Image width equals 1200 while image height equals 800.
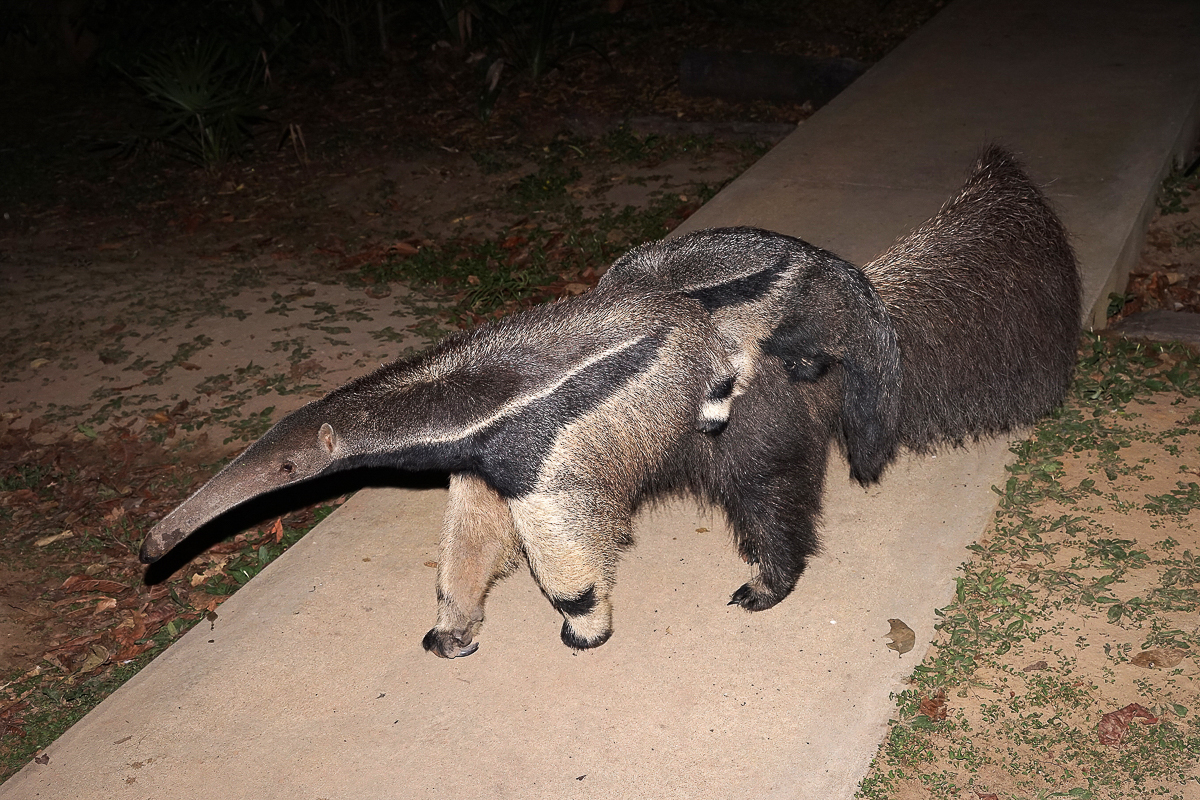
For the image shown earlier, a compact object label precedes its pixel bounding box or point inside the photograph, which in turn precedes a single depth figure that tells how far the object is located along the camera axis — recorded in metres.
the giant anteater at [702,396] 2.86
